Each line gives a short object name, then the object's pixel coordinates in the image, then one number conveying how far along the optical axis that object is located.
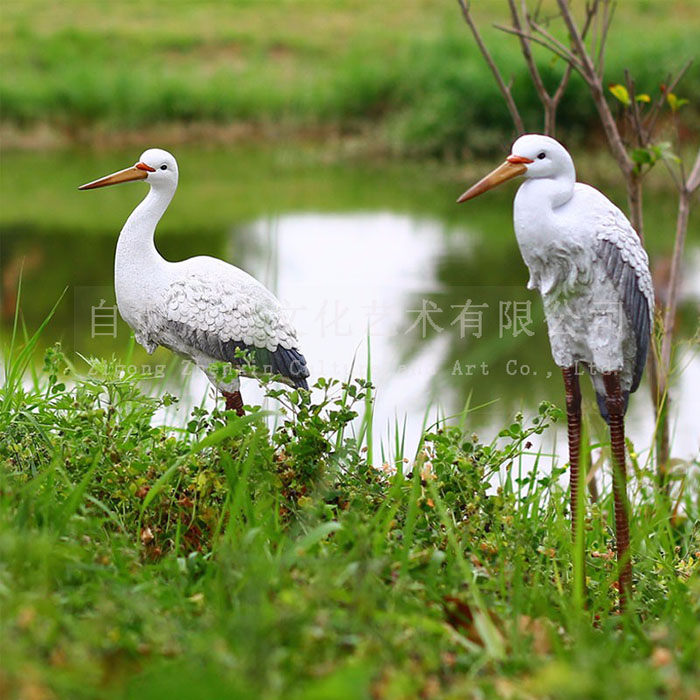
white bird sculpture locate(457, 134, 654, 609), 9.65
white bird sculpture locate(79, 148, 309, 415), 9.84
